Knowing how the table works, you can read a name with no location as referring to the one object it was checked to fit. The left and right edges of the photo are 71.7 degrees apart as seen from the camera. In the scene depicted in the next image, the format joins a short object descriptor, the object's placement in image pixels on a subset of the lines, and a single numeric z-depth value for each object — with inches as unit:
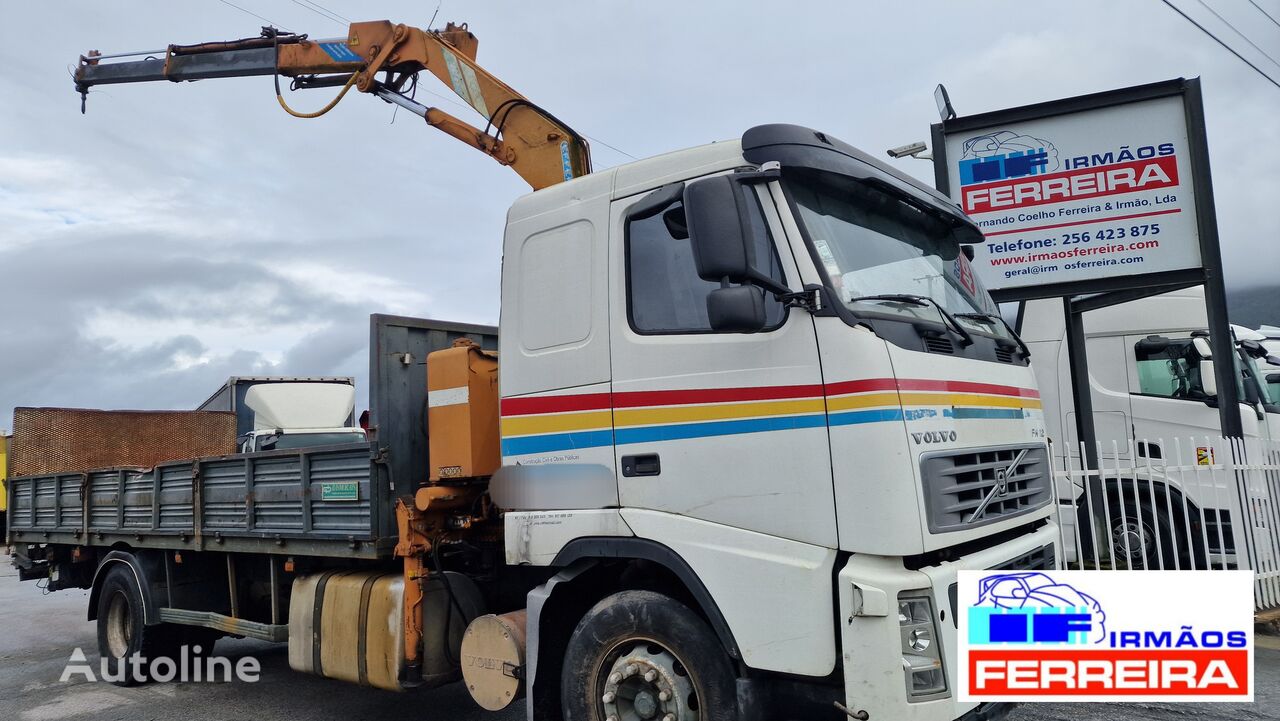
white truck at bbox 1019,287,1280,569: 348.2
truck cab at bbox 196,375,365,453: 529.3
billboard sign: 334.3
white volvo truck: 131.8
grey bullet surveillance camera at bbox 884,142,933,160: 430.9
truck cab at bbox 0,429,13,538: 641.6
